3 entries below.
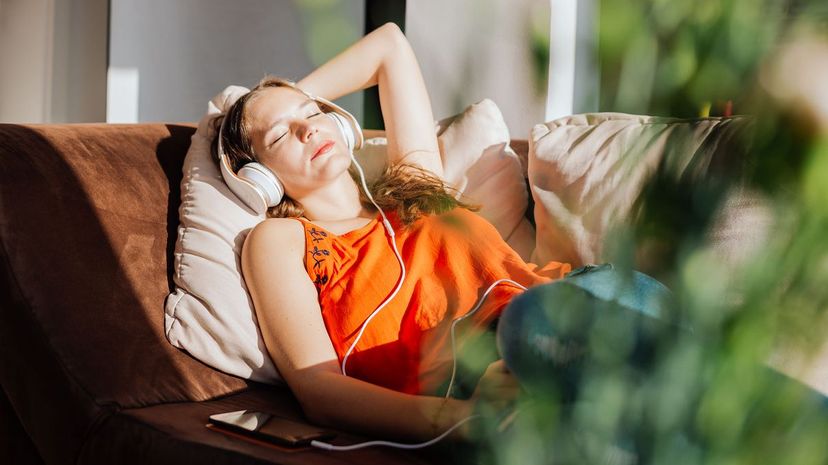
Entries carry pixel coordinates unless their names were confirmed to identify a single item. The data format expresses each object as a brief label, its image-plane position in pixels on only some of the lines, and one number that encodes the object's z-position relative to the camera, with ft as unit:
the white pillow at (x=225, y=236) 5.22
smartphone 3.99
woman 4.61
